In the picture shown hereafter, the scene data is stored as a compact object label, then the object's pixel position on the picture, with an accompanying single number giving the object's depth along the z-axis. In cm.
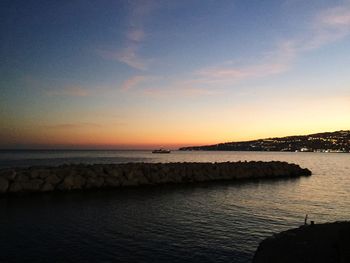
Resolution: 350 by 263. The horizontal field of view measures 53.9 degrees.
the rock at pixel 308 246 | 965
